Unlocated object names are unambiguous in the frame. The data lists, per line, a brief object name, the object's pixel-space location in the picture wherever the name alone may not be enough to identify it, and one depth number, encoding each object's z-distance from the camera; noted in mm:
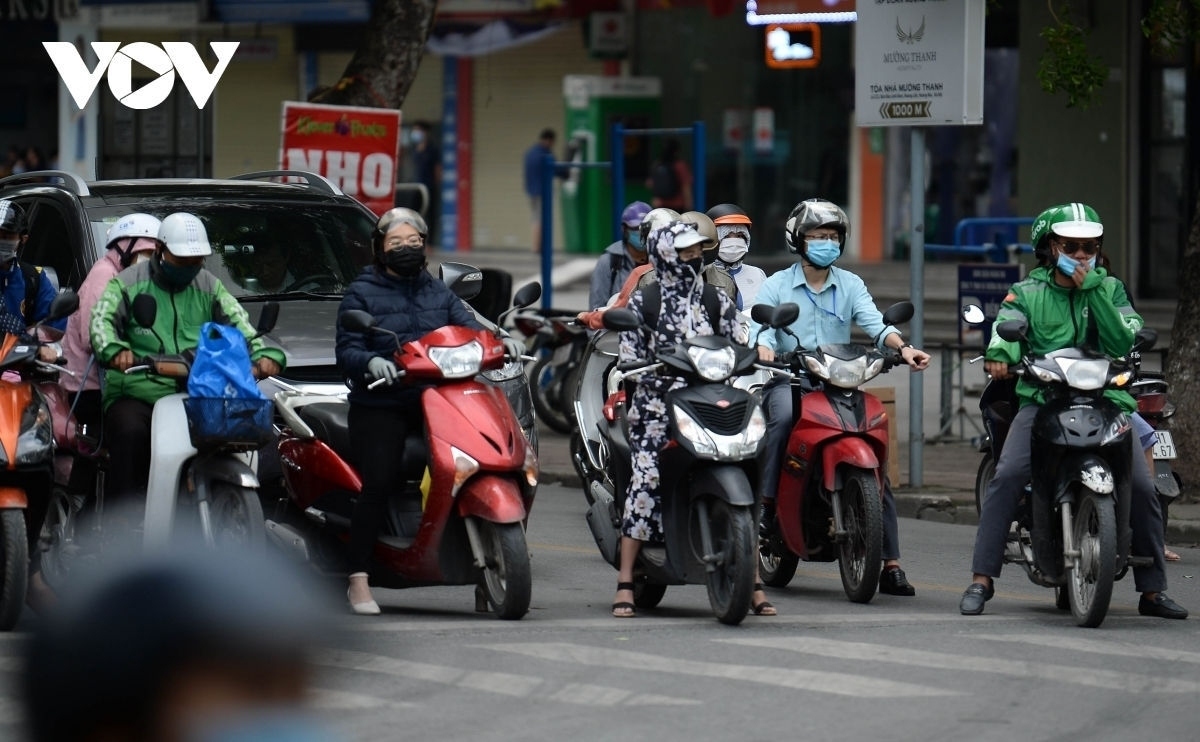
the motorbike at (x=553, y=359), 30578
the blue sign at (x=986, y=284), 30094
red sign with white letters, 31266
